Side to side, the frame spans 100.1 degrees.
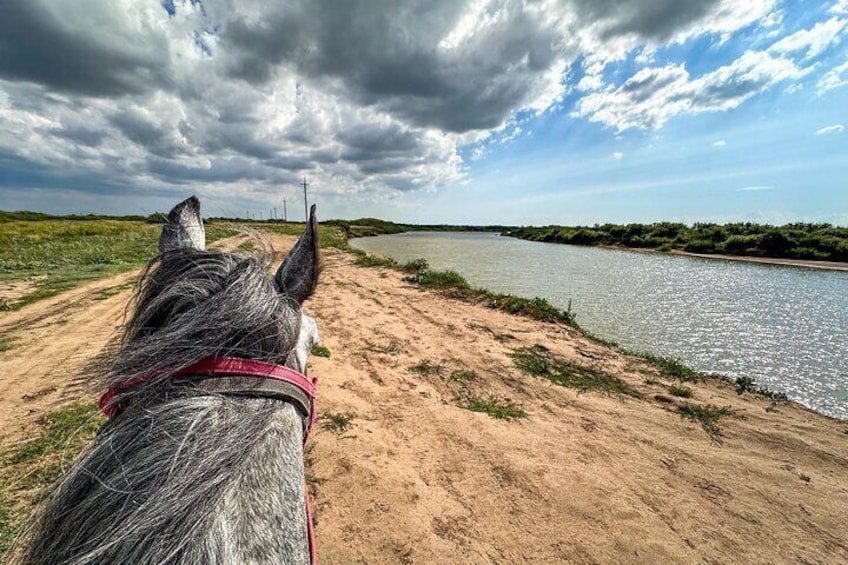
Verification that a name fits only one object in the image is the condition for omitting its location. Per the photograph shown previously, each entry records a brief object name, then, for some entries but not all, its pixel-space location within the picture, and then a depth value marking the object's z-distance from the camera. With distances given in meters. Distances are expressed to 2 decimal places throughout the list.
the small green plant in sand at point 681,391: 4.27
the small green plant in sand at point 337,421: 3.44
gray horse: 0.72
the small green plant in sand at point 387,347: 5.52
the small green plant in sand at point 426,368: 4.78
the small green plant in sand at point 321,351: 5.16
